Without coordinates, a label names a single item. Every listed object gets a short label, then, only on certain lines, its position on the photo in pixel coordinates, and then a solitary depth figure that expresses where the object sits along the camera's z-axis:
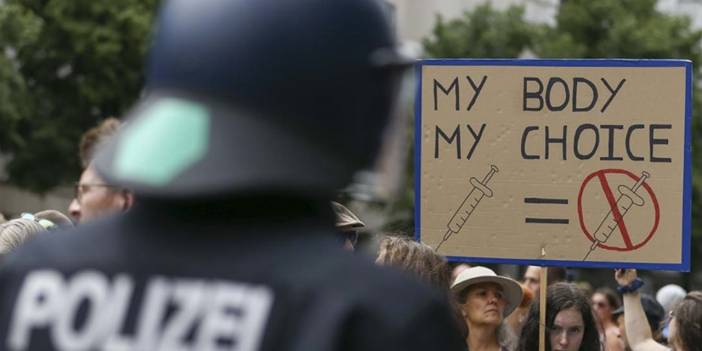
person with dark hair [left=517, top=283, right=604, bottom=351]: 12.13
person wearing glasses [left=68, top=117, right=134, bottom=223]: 9.39
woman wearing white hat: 11.67
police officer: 3.12
